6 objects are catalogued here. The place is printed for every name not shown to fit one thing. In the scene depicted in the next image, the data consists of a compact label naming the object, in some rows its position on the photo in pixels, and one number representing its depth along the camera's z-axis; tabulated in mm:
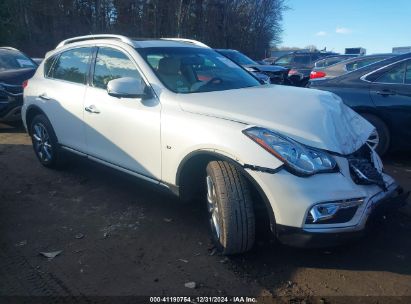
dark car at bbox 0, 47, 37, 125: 7844
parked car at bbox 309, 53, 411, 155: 5340
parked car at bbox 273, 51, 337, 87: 17781
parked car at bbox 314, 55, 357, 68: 14234
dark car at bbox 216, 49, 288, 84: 11578
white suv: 2730
